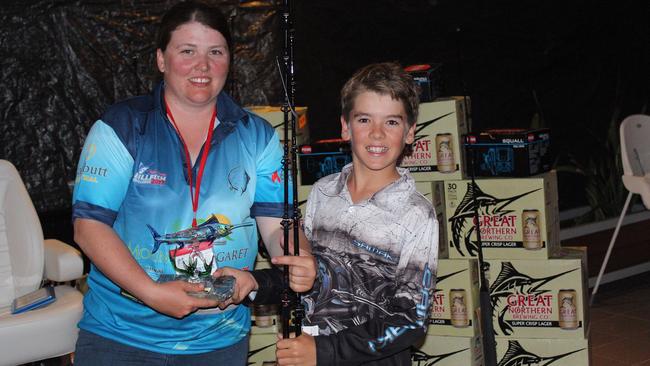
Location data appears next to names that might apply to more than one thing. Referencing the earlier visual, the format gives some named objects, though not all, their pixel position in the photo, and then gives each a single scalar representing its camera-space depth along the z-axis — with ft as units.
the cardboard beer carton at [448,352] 13.61
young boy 6.86
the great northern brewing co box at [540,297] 13.58
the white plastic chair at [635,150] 17.31
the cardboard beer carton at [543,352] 13.51
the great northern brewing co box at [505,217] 13.58
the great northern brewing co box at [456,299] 13.65
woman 6.88
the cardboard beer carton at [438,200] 13.65
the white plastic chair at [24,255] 10.83
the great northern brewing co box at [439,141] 13.53
